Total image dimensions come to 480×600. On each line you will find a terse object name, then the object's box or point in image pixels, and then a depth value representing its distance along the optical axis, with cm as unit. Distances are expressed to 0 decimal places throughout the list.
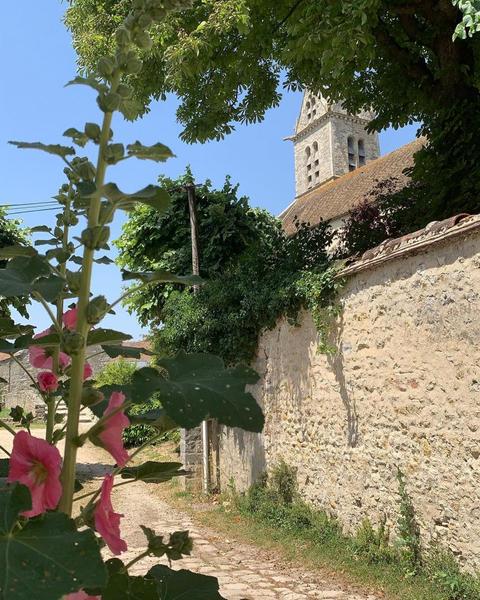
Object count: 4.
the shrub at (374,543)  560
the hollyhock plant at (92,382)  84
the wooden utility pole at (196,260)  1022
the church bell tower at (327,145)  3572
